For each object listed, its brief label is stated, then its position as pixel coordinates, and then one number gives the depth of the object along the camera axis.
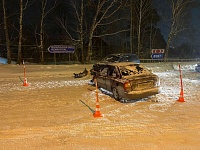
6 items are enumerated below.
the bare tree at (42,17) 24.09
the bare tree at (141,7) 29.41
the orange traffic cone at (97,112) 6.85
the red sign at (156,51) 24.94
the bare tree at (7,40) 20.89
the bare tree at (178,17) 30.66
